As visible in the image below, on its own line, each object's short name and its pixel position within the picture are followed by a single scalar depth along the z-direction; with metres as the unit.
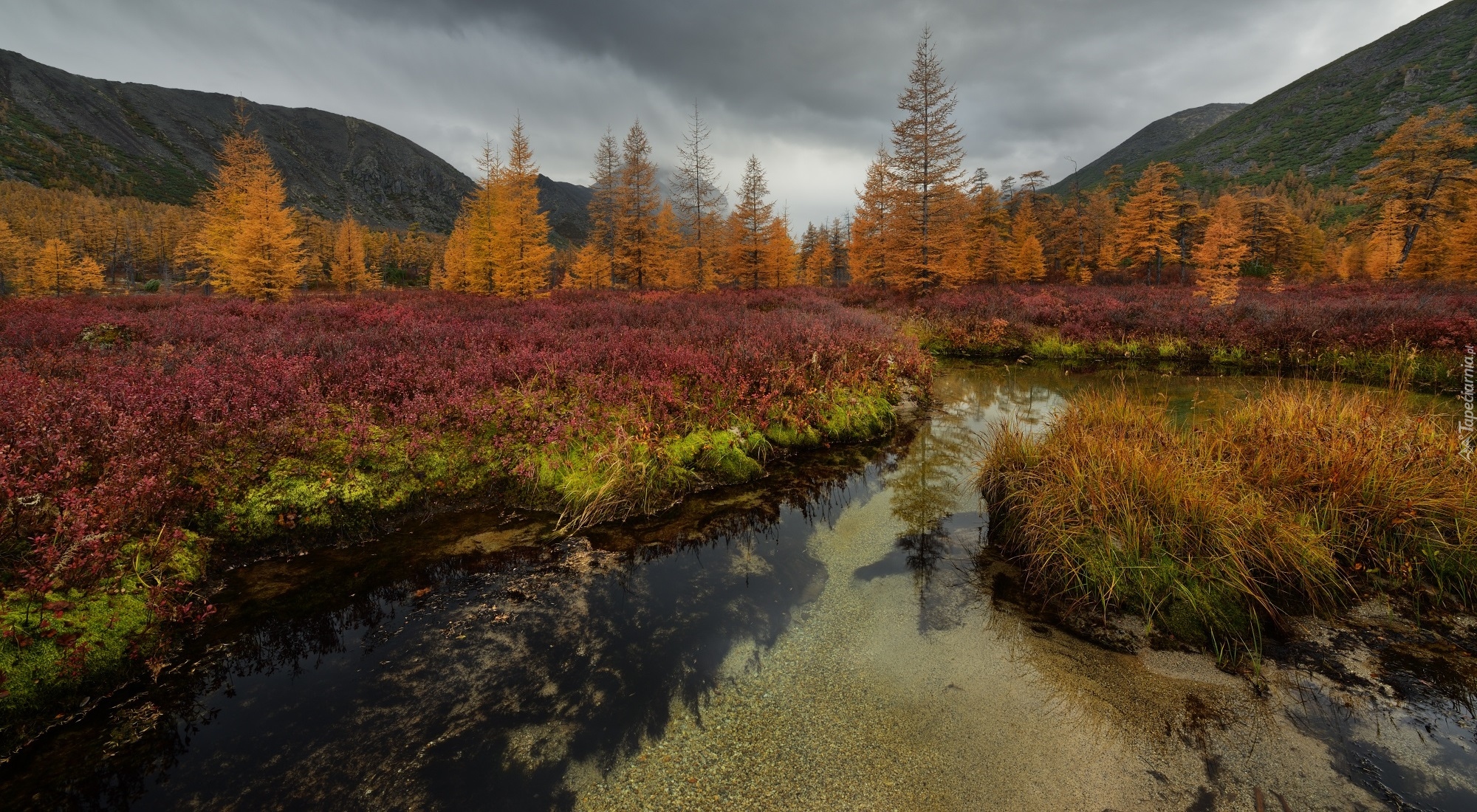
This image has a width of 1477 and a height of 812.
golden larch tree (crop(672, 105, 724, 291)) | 35.03
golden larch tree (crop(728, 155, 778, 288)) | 37.16
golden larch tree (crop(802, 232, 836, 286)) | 57.78
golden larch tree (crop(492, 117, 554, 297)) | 26.89
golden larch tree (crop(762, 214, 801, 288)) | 41.56
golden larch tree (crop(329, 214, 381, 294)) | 50.19
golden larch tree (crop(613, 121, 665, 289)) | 33.12
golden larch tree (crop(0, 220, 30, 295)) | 57.41
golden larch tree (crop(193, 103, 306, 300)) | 23.06
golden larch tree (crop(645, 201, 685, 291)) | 33.91
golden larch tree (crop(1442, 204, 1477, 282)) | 27.41
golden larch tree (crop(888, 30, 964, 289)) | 27.08
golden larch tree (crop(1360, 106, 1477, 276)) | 30.47
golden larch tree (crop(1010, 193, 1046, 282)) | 40.41
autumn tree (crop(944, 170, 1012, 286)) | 38.19
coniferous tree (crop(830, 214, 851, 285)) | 63.72
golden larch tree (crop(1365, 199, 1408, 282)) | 32.50
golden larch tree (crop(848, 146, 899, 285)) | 31.62
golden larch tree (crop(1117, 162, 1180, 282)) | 39.28
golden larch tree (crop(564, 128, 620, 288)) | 35.81
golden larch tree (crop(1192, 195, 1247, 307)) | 21.78
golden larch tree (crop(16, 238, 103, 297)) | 46.09
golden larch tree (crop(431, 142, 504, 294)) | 29.91
